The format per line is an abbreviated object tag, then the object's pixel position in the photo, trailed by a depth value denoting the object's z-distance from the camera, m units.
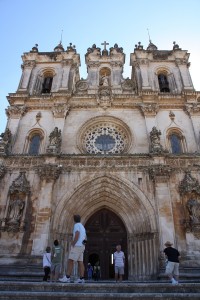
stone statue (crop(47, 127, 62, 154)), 15.62
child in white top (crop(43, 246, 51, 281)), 9.66
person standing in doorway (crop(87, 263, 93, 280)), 13.28
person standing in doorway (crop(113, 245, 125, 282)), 9.80
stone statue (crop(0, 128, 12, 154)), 15.92
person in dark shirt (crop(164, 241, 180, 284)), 8.19
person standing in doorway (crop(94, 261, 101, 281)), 13.98
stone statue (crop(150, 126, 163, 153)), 15.49
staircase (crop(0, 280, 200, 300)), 5.86
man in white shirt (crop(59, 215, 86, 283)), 7.12
